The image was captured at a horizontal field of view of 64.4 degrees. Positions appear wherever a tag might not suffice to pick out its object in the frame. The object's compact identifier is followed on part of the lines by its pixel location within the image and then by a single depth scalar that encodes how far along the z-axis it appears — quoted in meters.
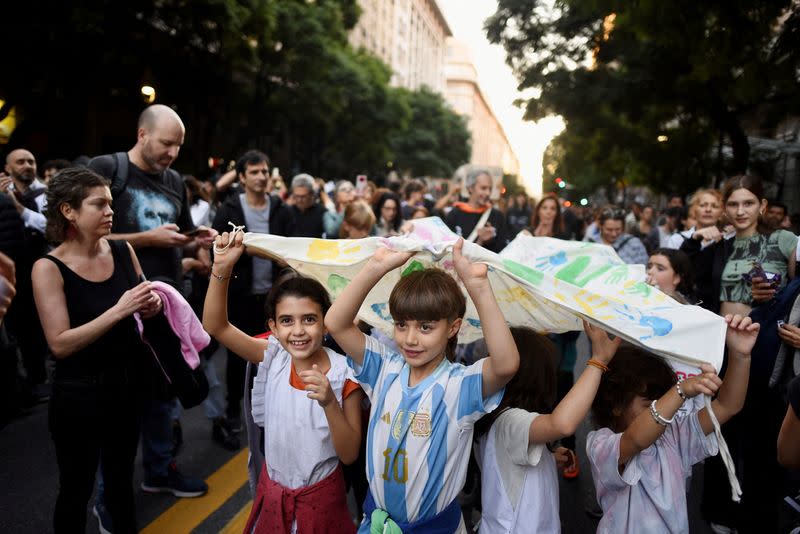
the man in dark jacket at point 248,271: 4.99
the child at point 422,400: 2.29
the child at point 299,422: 2.56
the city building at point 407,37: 55.12
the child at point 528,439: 2.28
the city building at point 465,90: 116.75
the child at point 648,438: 2.37
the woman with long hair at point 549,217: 6.25
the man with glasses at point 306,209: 6.58
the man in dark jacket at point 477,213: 6.32
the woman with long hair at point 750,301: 3.42
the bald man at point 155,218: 3.81
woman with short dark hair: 2.86
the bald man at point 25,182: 6.82
